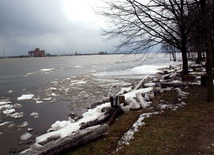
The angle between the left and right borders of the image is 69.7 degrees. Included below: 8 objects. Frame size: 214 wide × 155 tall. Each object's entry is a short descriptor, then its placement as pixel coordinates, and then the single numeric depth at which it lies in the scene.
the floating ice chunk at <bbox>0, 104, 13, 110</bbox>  10.04
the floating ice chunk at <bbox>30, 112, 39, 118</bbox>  8.42
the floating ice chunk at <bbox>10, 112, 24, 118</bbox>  8.52
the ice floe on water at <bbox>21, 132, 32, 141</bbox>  6.19
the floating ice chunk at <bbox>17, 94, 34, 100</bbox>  12.06
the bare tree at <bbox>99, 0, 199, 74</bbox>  7.70
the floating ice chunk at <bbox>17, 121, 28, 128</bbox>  7.28
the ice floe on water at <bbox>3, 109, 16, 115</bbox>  9.00
